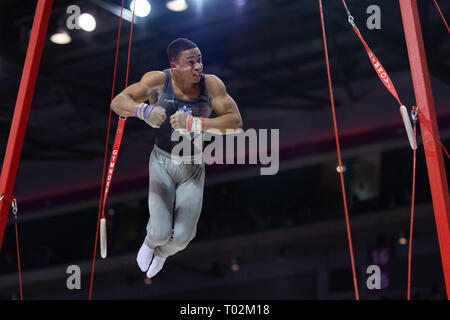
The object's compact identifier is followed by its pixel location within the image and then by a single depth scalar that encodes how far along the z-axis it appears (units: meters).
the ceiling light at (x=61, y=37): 11.22
